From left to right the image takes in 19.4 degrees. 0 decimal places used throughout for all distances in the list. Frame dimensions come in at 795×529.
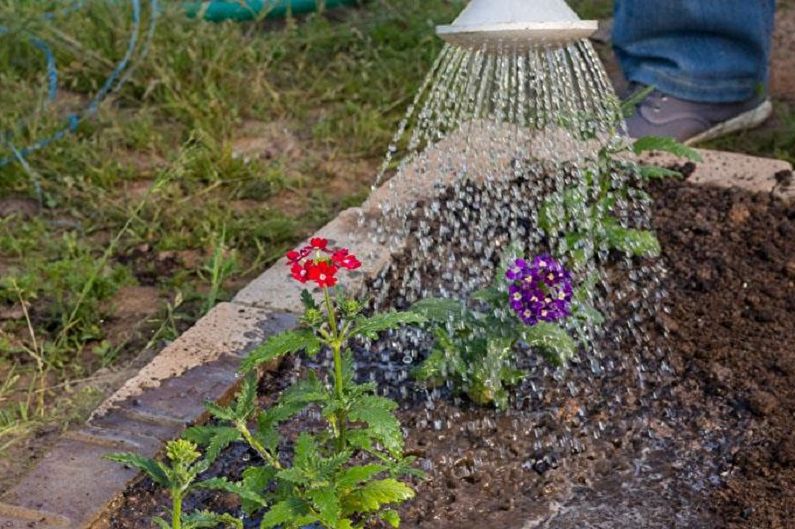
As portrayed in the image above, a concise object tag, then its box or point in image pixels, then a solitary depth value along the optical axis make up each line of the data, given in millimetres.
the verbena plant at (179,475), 1328
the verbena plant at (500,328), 1543
